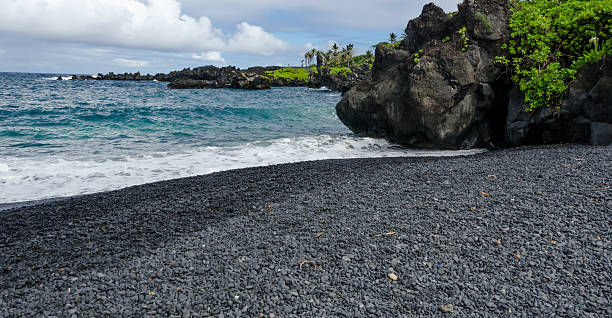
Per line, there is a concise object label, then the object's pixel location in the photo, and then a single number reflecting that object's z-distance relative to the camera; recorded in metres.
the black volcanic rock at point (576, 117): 10.39
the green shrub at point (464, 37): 13.88
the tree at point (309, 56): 154.50
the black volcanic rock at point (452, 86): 13.39
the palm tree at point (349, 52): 127.56
